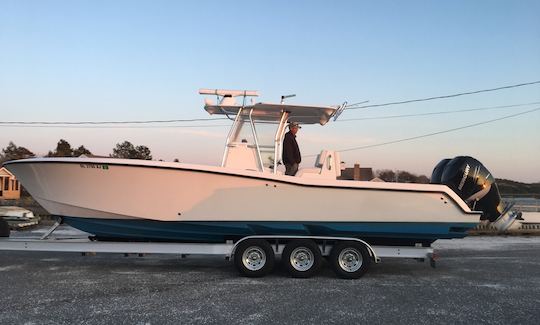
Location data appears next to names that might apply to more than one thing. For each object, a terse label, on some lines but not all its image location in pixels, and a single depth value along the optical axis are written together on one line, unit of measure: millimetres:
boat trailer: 6758
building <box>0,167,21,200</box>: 35125
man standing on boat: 7332
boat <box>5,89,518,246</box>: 6633
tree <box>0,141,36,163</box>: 47644
